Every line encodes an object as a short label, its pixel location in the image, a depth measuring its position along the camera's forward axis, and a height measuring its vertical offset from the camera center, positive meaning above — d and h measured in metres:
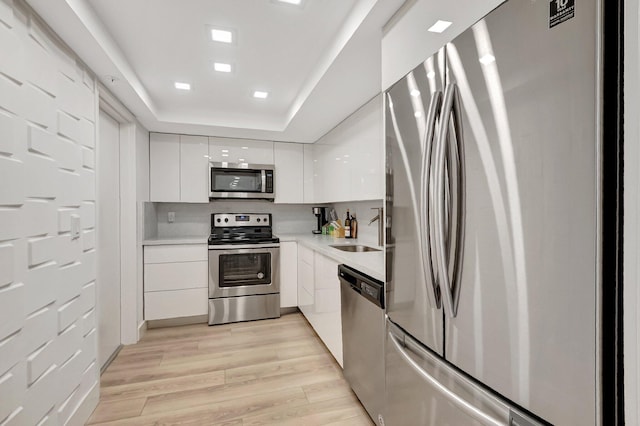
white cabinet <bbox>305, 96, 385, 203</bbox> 2.34 +0.51
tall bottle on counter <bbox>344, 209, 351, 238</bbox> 3.47 -0.19
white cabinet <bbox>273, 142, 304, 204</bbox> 3.94 +0.53
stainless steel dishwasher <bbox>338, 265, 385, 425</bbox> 1.59 -0.74
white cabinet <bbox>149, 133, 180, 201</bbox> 3.46 +0.52
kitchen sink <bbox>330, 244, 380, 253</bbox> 2.90 -0.35
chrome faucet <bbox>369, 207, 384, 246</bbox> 2.67 -0.13
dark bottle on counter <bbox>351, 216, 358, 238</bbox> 3.46 -0.19
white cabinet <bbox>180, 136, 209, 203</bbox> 3.57 +0.52
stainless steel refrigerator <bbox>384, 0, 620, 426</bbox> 0.65 -0.02
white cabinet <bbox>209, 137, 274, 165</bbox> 3.68 +0.77
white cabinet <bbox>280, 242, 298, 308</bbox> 3.60 -0.75
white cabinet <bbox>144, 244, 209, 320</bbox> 3.16 -0.74
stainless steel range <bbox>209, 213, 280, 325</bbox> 3.34 -0.76
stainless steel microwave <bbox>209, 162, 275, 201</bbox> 3.65 +0.39
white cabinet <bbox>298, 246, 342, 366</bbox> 2.28 -0.77
